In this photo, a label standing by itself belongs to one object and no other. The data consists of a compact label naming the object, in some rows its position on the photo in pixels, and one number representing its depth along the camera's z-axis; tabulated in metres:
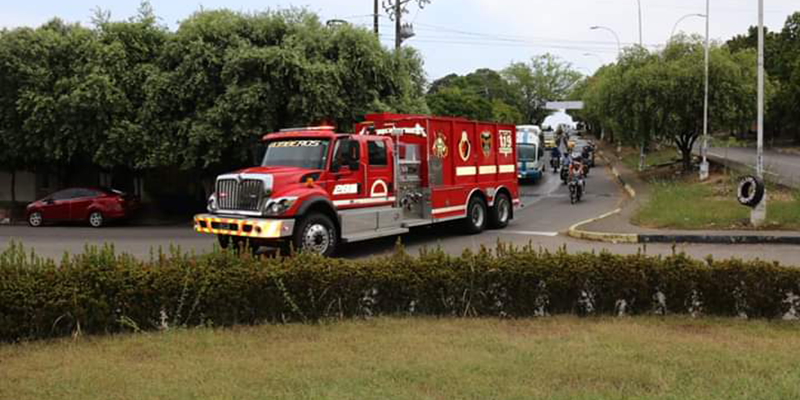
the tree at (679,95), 25.98
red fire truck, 11.56
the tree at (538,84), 116.06
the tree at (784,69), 55.09
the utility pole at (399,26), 25.30
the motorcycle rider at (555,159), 38.01
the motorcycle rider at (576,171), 22.66
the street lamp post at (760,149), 14.03
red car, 21.41
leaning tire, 13.87
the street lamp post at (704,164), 24.96
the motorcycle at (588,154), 35.93
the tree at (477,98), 57.94
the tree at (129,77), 20.38
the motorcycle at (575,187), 22.66
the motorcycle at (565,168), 29.78
